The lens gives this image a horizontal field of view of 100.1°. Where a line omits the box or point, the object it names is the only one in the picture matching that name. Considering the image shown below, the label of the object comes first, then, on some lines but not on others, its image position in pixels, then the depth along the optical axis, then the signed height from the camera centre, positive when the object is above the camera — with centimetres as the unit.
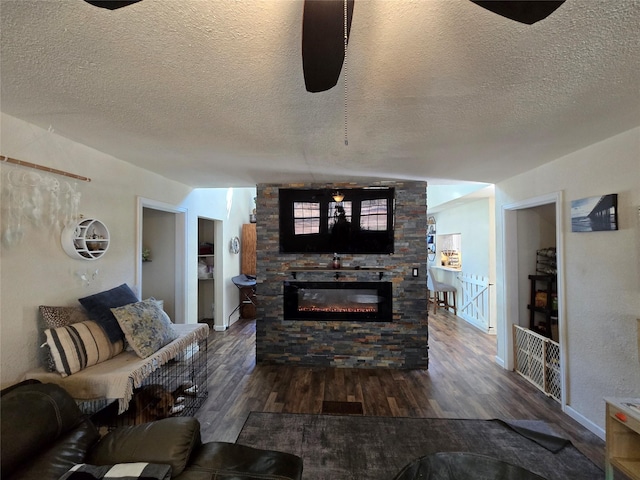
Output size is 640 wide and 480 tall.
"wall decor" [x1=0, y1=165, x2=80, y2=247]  161 +29
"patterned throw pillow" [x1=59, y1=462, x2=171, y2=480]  105 -92
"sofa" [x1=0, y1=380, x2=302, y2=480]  111 -91
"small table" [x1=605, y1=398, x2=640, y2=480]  150 -114
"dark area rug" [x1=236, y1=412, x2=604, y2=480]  180 -151
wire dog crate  211 -139
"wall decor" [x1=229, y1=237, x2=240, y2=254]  519 -1
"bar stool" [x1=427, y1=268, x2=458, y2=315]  589 -113
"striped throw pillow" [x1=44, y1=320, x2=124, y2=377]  169 -67
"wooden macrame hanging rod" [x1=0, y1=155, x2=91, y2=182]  162 +52
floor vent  243 -152
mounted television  338 +30
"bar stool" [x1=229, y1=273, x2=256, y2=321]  514 -88
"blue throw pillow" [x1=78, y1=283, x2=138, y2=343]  198 -49
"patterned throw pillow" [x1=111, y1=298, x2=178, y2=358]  198 -64
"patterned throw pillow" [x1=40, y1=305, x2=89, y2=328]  179 -49
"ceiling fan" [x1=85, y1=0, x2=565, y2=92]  63 +58
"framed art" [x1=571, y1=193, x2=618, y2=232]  197 +23
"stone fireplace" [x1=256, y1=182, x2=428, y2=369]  336 -71
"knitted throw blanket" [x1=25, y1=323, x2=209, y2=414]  168 -86
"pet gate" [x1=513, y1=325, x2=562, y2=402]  265 -125
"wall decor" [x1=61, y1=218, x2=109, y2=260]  197 +5
